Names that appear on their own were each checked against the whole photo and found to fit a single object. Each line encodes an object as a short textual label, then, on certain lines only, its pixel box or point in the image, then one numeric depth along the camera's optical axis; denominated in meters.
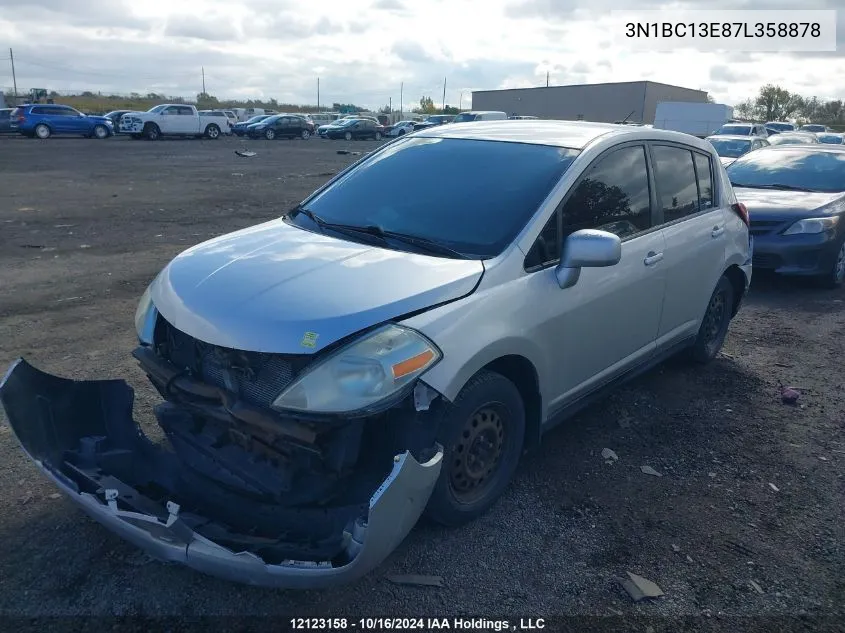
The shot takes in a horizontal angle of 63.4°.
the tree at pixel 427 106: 107.19
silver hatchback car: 2.62
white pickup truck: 35.72
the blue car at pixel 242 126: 43.82
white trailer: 41.00
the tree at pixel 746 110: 75.19
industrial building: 65.56
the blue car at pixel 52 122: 33.72
